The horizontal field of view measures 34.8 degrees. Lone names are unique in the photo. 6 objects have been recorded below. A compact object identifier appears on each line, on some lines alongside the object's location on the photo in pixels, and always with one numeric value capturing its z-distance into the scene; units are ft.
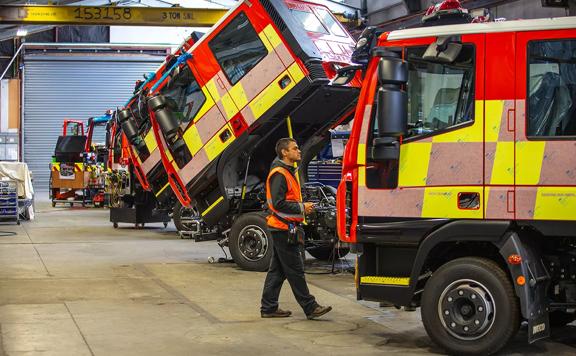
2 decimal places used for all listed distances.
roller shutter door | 116.67
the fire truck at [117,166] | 60.64
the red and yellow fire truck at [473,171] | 22.15
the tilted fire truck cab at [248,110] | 38.68
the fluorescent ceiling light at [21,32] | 102.85
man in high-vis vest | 27.78
